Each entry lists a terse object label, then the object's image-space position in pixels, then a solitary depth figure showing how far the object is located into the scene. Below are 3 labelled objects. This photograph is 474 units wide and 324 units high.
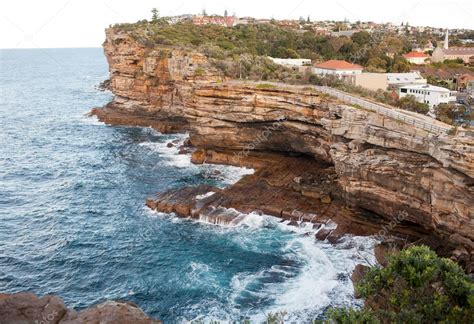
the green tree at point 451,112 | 44.34
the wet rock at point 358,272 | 27.14
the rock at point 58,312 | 21.75
